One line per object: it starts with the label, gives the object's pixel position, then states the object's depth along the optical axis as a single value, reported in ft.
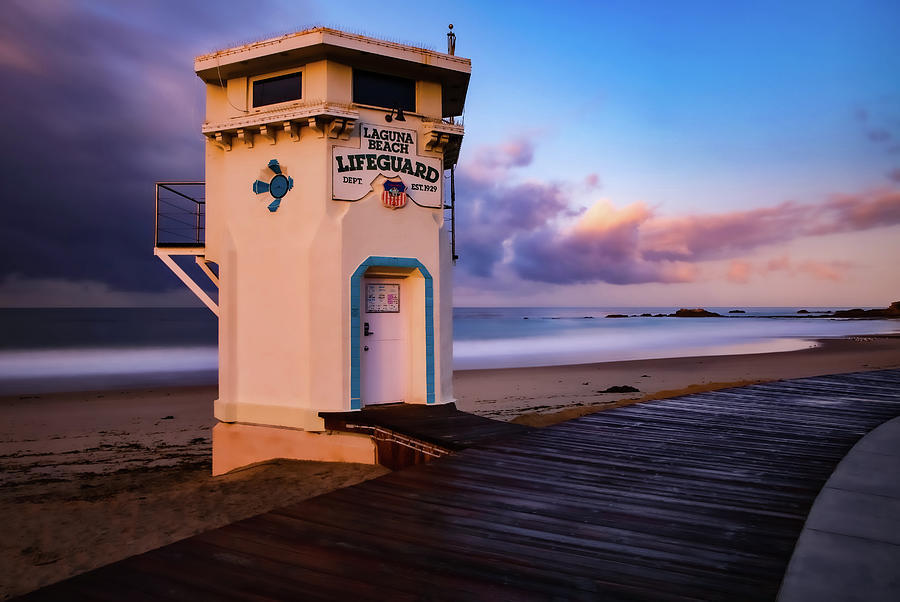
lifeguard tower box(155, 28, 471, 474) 29.86
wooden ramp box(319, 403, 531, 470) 22.93
